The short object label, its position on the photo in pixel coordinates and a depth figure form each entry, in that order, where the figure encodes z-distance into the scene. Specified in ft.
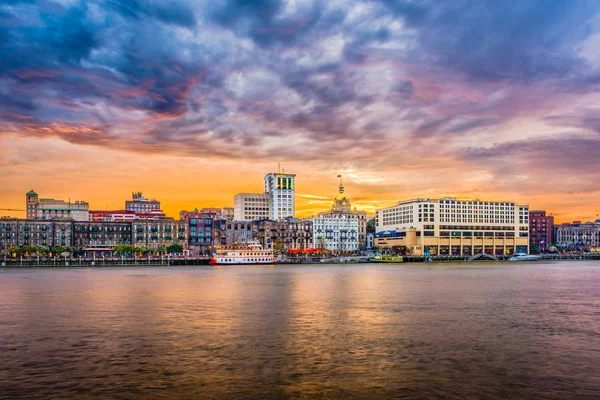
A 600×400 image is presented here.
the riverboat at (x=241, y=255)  607.78
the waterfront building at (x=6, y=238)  650.43
